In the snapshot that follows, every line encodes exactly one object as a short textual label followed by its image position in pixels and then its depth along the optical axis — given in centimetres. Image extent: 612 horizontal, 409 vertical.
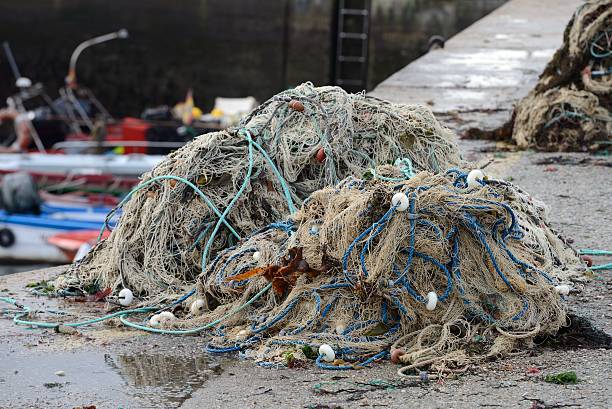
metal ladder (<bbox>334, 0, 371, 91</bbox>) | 4775
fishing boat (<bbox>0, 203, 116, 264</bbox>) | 3322
